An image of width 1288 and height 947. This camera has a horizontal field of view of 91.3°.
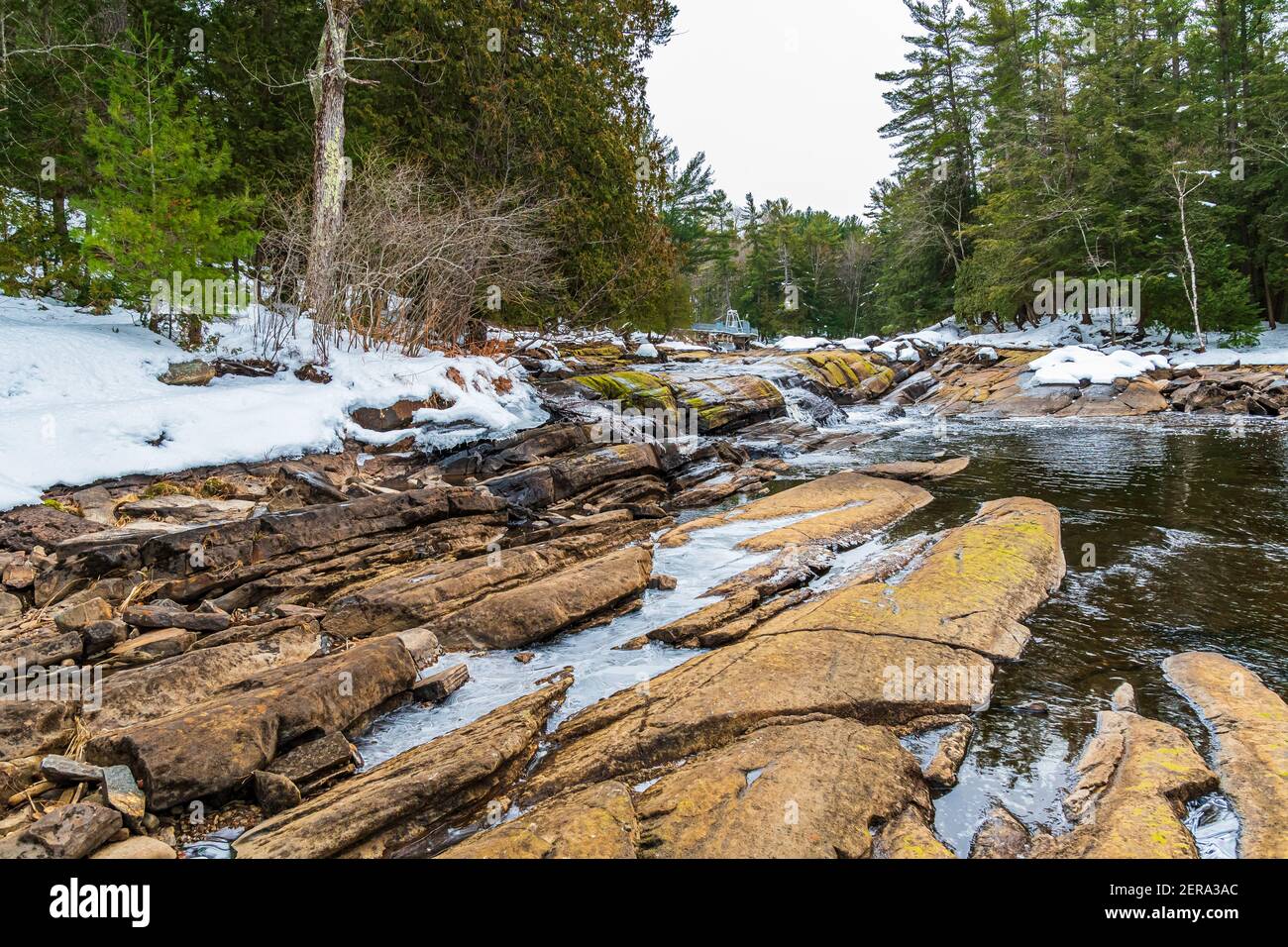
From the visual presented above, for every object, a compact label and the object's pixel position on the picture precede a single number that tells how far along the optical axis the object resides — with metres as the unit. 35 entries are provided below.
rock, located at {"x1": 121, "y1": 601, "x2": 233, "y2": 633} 5.06
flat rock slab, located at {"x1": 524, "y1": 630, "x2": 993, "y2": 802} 3.79
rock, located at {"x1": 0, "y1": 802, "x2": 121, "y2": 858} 2.78
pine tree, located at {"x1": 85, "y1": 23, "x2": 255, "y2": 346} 9.12
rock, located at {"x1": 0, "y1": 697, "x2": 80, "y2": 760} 3.60
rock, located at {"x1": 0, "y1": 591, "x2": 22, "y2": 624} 5.14
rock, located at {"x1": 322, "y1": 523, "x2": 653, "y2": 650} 5.61
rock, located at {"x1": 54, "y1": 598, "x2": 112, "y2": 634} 4.86
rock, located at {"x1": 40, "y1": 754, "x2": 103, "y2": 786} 3.28
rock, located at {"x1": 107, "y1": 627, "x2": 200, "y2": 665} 4.59
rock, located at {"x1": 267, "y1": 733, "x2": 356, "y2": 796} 3.58
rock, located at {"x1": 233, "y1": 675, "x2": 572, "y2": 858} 3.08
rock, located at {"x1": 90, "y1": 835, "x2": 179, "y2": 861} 2.91
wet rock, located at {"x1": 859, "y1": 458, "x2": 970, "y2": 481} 11.63
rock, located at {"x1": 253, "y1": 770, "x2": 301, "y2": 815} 3.41
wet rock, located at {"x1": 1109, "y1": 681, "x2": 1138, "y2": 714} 4.29
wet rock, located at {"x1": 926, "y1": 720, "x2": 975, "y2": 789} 3.60
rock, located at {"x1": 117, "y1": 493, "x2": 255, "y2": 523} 6.90
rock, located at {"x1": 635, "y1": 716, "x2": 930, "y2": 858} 2.94
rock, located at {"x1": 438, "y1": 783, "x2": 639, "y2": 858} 2.84
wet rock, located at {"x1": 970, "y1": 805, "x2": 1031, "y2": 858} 3.06
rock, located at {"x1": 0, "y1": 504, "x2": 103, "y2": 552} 5.98
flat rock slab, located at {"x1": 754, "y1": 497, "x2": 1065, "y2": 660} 5.20
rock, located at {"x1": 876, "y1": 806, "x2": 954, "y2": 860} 2.92
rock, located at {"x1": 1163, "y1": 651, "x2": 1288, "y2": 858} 3.05
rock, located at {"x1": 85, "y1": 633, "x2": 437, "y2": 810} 3.39
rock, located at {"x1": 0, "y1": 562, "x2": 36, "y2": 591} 5.40
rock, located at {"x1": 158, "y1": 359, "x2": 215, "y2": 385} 9.25
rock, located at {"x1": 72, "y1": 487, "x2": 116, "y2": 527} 6.65
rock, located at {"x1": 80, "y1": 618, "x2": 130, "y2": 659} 4.65
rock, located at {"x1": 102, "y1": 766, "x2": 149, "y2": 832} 3.19
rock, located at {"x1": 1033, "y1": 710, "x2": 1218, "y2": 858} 2.95
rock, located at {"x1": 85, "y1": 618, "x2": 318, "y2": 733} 4.02
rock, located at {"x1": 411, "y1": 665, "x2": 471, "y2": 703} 4.66
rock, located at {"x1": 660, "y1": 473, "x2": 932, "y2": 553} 8.02
